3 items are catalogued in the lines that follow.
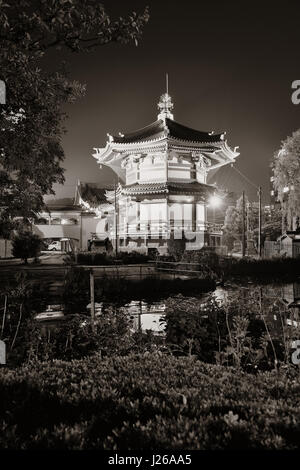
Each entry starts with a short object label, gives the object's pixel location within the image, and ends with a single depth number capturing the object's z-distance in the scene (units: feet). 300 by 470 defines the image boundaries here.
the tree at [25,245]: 89.45
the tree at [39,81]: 19.56
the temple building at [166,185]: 112.47
